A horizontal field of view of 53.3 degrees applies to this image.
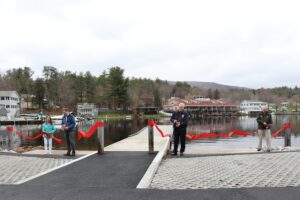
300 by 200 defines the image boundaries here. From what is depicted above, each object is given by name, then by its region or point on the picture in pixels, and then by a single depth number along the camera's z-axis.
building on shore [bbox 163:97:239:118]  117.88
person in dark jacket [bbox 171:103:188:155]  10.66
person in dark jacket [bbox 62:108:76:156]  11.60
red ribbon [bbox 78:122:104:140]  11.54
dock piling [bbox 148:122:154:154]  11.29
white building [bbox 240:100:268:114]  155.38
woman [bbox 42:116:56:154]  13.72
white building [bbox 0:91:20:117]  73.57
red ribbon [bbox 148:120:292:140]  11.57
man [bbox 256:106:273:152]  12.70
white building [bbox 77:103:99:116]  82.74
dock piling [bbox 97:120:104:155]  11.23
